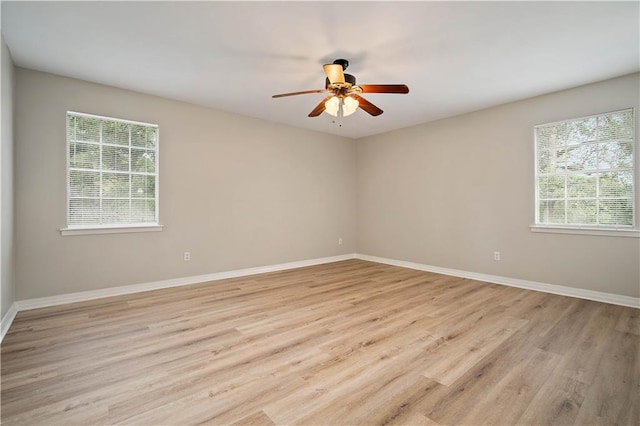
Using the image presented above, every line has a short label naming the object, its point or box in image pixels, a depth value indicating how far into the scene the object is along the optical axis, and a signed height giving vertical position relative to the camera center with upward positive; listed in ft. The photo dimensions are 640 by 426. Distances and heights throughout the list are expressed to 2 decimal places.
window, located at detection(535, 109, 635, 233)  11.62 +1.60
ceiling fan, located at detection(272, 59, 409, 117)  9.22 +3.97
